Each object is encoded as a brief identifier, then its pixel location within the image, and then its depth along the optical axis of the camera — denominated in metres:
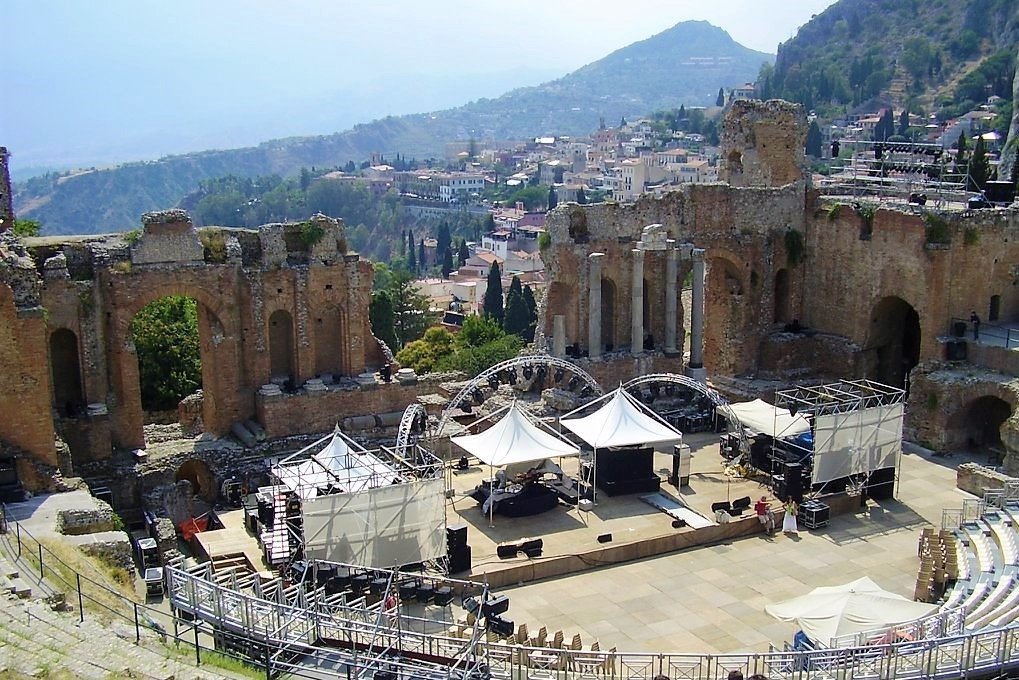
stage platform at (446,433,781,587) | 27.92
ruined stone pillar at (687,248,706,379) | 40.81
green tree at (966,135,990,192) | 60.81
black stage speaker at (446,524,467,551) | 26.78
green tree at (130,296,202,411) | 43.75
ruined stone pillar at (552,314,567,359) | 39.03
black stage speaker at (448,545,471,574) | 26.92
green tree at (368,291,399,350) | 74.00
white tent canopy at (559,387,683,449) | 31.94
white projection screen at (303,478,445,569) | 25.50
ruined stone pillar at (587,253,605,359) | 39.81
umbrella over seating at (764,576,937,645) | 22.30
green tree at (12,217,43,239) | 39.41
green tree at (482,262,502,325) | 93.94
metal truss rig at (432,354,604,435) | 33.78
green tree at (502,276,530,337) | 87.94
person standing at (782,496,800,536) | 30.83
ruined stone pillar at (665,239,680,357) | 41.47
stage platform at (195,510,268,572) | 27.52
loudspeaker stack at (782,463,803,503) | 32.14
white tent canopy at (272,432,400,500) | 27.23
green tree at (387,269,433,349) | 83.00
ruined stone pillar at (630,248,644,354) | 40.22
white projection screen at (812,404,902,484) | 32.03
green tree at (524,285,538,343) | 87.40
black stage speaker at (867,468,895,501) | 33.09
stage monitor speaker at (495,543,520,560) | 27.95
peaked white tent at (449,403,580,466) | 30.34
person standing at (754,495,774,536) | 30.78
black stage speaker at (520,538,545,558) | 28.08
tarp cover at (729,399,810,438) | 34.09
